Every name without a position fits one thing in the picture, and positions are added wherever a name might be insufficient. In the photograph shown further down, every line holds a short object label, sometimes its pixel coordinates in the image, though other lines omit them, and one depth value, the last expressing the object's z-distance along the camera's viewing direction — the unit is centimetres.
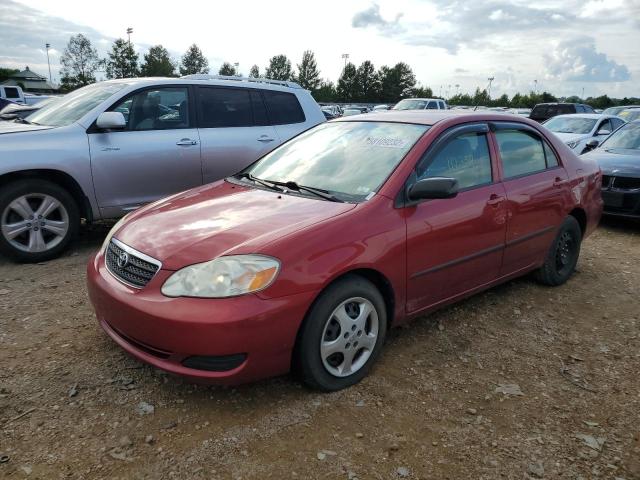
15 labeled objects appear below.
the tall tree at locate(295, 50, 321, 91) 8681
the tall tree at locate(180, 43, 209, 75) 8912
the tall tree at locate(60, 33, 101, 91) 7562
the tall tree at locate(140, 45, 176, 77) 5950
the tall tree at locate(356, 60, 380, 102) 8481
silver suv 472
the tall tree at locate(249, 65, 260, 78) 9368
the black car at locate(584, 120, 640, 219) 677
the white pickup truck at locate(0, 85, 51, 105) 2053
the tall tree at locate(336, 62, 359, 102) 8312
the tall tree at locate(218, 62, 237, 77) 8571
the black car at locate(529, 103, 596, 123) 1903
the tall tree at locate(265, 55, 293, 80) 9206
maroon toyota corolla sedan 253
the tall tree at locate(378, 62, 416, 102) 8624
